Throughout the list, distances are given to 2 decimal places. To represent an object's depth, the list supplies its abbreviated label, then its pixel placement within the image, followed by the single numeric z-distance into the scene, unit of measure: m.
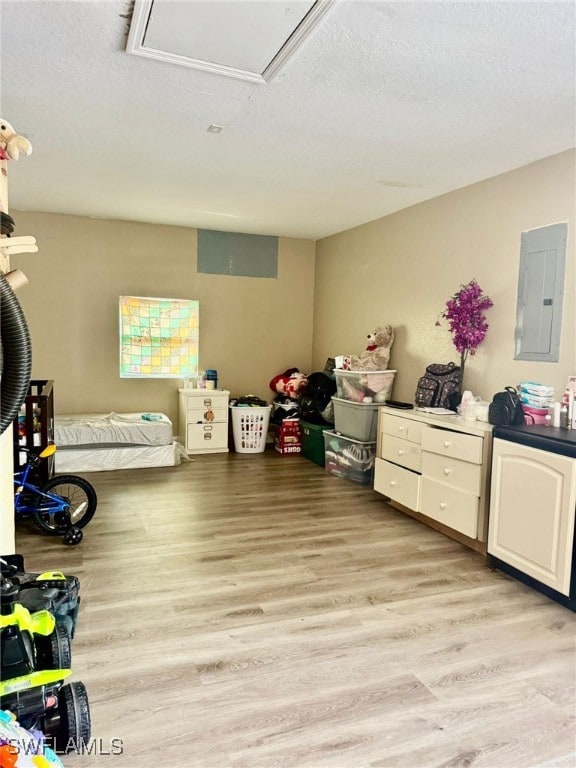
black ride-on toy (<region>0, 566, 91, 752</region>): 1.41
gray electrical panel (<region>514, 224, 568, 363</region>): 3.10
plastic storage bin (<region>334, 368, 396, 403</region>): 4.58
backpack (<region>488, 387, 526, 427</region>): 2.96
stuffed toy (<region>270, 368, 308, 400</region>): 5.94
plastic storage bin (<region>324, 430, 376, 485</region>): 4.55
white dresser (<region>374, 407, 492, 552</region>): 3.06
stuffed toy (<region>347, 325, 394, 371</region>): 4.66
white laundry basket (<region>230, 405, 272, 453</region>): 5.69
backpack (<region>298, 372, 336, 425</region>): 5.48
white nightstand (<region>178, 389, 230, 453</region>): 5.50
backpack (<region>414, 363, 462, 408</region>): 3.79
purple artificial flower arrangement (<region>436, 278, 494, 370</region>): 3.60
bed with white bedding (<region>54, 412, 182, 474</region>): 4.75
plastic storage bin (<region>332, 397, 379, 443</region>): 4.51
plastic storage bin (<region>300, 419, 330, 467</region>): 5.24
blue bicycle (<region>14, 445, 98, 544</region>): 3.16
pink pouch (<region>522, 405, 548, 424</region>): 2.97
